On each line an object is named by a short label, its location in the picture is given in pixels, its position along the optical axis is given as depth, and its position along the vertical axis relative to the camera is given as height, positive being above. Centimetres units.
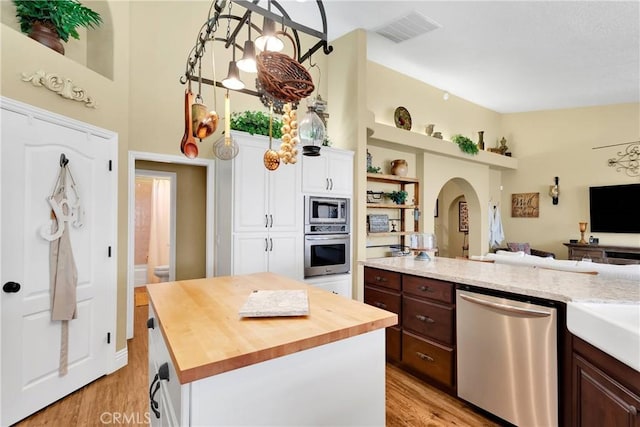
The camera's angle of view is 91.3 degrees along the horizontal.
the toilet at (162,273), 541 -94
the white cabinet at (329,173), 354 +54
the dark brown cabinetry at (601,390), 117 -73
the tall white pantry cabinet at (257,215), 308 +4
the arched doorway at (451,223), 780 -12
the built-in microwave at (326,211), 353 +9
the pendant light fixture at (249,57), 138 +72
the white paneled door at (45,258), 209 -29
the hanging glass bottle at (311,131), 188 +53
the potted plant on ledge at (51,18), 232 +154
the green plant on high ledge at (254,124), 322 +98
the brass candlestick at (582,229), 577 -20
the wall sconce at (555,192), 620 +52
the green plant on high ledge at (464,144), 539 +129
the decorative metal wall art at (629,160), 542 +102
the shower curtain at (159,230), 607 -22
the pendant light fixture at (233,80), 158 +71
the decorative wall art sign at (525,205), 648 +28
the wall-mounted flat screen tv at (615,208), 536 +17
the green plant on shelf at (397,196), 484 +35
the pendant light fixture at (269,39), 132 +76
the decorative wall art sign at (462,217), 786 +3
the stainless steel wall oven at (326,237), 352 -21
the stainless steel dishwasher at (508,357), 181 -89
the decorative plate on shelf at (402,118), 494 +161
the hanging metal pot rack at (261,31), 126 +85
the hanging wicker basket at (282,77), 127 +59
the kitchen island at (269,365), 95 -51
